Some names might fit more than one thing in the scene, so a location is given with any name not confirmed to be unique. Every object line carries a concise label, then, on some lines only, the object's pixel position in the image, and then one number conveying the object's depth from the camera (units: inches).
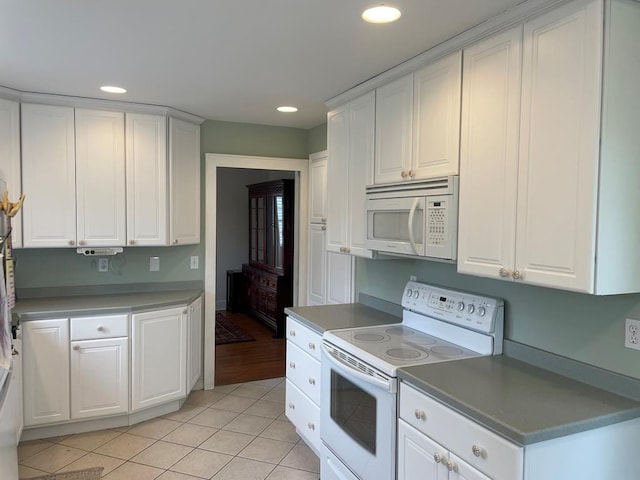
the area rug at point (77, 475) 106.3
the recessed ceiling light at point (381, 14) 74.5
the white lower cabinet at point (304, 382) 111.4
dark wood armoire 232.2
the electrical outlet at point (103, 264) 147.9
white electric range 81.7
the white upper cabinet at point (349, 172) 114.3
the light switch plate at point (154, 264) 155.0
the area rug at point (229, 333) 228.2
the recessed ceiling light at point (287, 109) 141.6
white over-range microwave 85.1
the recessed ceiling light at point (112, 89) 121.7
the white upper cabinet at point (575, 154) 61.2
